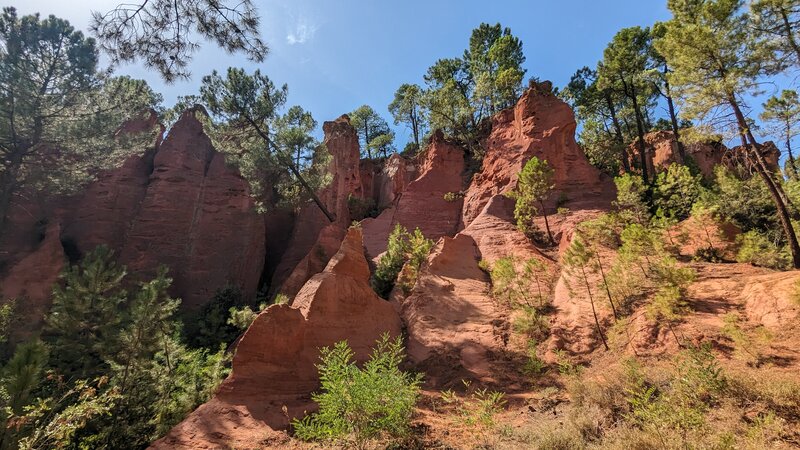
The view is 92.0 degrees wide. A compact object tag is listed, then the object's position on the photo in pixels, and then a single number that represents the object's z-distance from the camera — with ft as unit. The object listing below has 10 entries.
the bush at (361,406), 21.50
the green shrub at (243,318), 48.66
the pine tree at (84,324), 41.27
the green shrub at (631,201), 51.98
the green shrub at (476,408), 23.48
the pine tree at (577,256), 36.54
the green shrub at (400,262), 52.60
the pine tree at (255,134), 75.72
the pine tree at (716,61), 43.01
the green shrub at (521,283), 41.96
